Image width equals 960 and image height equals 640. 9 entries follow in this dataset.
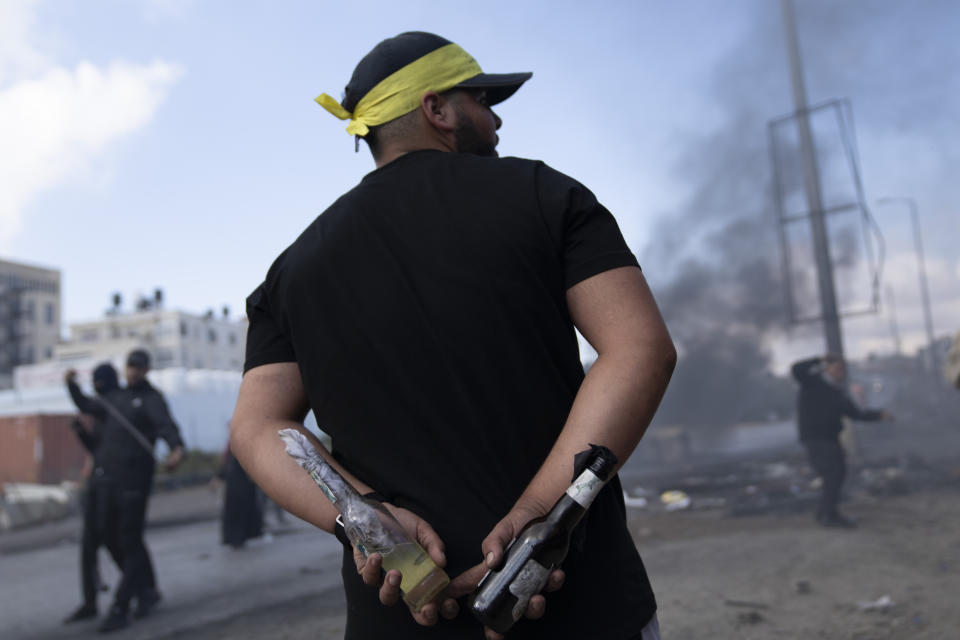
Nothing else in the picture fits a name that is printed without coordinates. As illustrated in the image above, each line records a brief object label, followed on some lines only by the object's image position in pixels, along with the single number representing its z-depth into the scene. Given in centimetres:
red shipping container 1955
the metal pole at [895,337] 3597
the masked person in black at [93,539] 578
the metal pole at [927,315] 2390
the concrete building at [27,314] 6562
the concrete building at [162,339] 7088
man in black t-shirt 121
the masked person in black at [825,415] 744
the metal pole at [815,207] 1117
